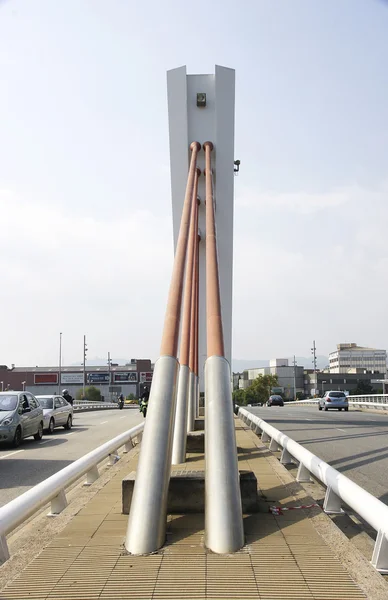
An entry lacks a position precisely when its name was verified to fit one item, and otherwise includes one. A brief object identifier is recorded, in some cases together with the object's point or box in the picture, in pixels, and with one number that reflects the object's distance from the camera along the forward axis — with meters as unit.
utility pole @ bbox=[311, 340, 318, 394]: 103.84
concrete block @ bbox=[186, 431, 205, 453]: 11.89
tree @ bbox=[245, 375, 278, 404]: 107.31
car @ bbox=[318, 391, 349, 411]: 39.38
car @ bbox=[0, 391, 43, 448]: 15.67
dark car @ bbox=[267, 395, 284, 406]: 64.50
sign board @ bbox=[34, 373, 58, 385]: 94.18
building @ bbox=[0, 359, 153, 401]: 93.50
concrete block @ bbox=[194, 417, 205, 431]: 15.94
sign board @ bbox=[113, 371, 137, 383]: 100.12
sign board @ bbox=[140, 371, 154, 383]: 98.19
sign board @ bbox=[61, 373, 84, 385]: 100.06
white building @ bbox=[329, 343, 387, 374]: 166.88
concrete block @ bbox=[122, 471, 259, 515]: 6.79
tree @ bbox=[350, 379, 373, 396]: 109.00
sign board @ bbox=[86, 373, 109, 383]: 101.25
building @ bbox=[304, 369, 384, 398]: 127.81
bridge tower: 24.80
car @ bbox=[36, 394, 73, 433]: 21.12
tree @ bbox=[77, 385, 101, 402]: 85.49
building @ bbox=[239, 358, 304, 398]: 137.88
